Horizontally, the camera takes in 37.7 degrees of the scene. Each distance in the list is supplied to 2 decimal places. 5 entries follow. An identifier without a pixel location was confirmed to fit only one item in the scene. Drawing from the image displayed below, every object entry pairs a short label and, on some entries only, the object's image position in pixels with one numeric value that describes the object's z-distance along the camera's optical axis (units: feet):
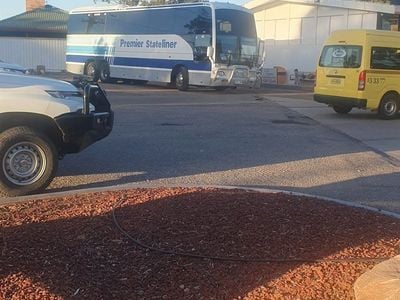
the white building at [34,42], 150.00
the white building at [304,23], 107.76
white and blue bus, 82.69
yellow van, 55.42
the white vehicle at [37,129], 23.49
